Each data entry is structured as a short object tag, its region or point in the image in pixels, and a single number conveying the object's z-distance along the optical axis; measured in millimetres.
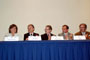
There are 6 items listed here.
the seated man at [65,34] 3384
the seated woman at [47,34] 3564
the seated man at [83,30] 3658
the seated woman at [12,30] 3455
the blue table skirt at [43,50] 2438
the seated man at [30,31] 3639
